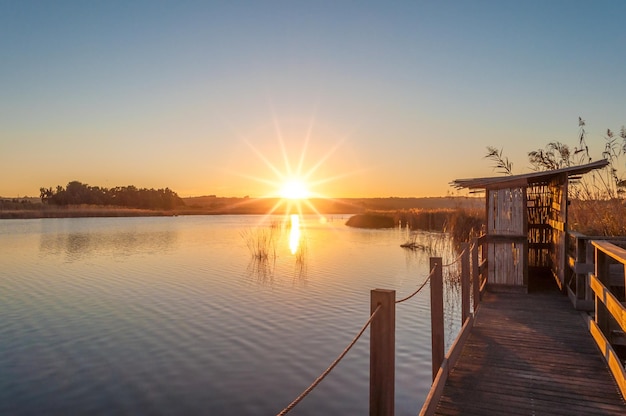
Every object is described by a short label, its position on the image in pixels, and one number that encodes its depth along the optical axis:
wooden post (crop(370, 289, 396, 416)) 3.84
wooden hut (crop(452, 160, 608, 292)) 11.27
